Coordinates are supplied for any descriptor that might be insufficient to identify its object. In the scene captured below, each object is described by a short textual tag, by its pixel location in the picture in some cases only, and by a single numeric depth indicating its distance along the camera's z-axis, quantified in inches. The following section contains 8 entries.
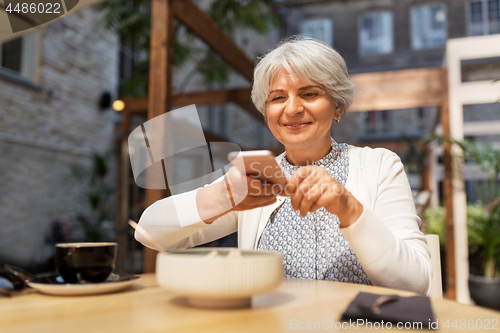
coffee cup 26.9
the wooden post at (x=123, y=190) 152.6
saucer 26.0
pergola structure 98.3
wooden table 19.1
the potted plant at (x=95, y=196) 194.1
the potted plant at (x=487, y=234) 126.6
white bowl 20.1
